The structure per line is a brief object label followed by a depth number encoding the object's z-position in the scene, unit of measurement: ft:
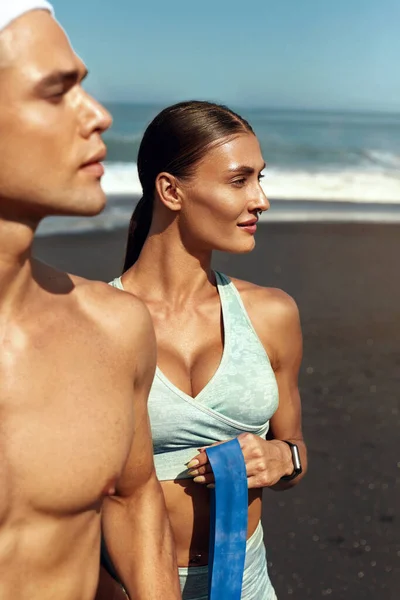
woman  9.66
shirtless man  6.02
